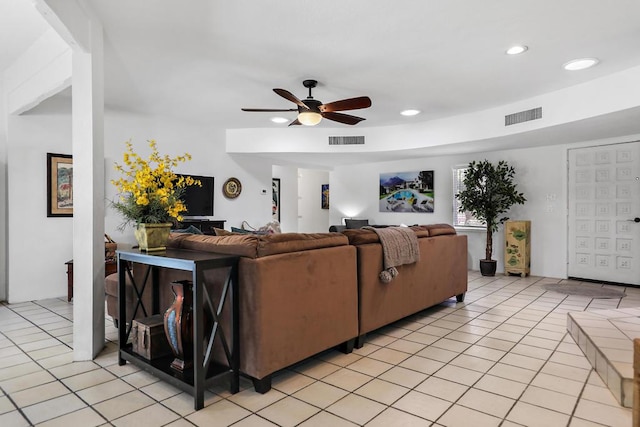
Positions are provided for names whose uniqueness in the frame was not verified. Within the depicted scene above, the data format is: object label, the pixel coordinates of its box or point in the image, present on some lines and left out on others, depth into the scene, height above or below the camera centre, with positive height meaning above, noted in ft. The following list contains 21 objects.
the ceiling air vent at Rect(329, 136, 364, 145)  22.52 +4.21
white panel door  17.83 -0.20
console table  6.97 -2.34
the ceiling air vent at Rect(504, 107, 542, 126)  15.88 +4.08
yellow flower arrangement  8.37 +0.32
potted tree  20.26 +0.79
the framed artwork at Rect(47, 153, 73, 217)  16.03 +1.14
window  23.15 -0.09
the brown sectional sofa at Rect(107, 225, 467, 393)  7.52 -1.95
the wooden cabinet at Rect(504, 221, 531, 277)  20.40 -2.06
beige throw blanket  10.76 -1.15
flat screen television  20.86 +0.72
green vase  8.50 -0.57
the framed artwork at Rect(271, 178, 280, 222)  32.19 +1.06
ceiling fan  12.88 +3.73
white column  9.29 +0.23
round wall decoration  22.86 +1.41
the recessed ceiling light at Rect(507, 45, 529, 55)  11.19 +4.83
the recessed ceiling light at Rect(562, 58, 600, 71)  12.12 +4.79
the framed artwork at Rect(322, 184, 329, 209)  35.83 +1.35
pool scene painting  24.89 +1.25
